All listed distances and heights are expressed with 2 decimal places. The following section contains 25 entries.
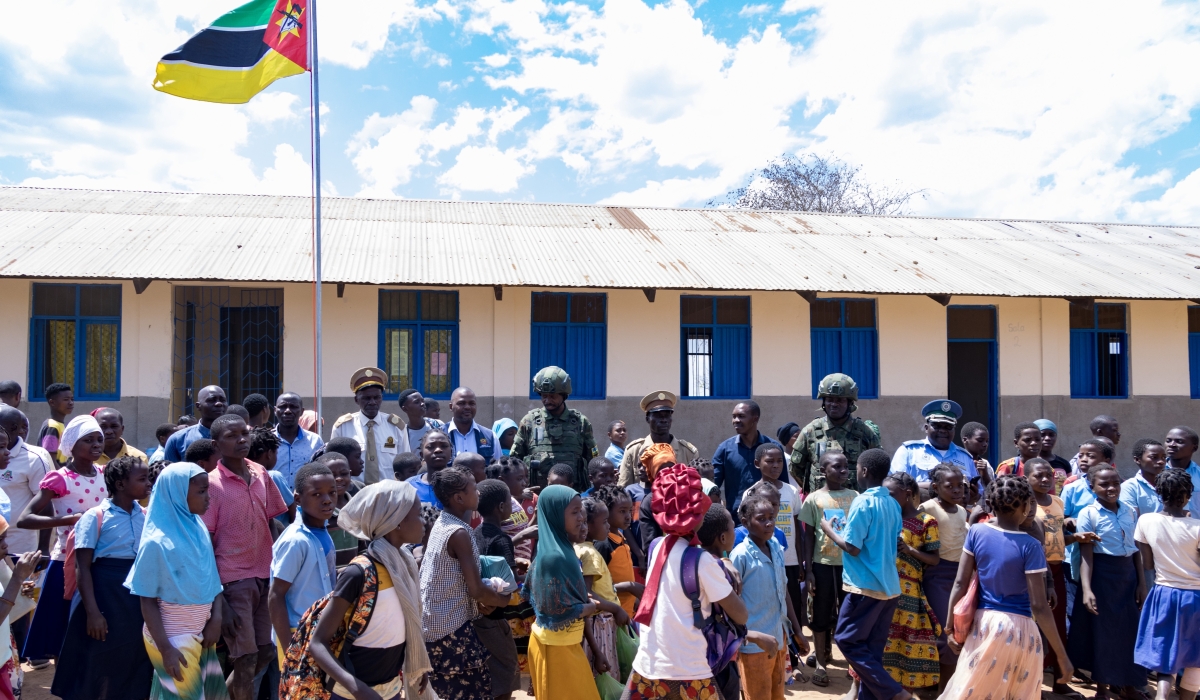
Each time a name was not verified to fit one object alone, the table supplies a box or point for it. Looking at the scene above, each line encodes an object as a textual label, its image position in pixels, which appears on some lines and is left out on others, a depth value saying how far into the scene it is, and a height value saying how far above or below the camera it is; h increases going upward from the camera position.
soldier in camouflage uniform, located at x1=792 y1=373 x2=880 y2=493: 5.60 -0.46
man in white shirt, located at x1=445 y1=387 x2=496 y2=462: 6.20 -0.51
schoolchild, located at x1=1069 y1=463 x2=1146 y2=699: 4.86 -1.30
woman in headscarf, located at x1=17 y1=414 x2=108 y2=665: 4.26 -0.77
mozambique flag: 8.09 +3.10
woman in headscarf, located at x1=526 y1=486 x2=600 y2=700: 3.41 -0.99
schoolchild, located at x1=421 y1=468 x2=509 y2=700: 3.33 -0.98
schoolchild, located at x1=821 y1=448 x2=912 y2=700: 4.18 -1.12
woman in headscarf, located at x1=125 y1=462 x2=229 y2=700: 3.35 -0.92
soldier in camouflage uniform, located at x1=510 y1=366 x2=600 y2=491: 5.69 -0.49
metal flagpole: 8.59 +2.64
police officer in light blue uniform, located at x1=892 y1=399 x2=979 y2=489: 5.22 -0.56
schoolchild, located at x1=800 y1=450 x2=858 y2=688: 5.06 -1.19
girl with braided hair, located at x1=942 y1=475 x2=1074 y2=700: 3.60 -1.09
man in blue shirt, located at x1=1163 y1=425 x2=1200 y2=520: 5.45 -0.55
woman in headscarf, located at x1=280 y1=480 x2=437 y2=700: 2.74 -0.87
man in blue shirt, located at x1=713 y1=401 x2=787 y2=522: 5.60 -0.65
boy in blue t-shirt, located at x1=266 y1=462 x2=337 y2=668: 3.29 -0.76
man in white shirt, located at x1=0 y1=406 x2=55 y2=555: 4.67 -0.64
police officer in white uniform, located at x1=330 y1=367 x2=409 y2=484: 6.16 -0.50
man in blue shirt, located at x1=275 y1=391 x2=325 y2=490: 5.21 -0.50
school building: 10.05 +0.69
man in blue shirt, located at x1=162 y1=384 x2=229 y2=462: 4.60 -0.37
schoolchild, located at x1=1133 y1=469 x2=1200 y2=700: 4.25 -1.18
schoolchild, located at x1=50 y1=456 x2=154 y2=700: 3.53 -1.06
